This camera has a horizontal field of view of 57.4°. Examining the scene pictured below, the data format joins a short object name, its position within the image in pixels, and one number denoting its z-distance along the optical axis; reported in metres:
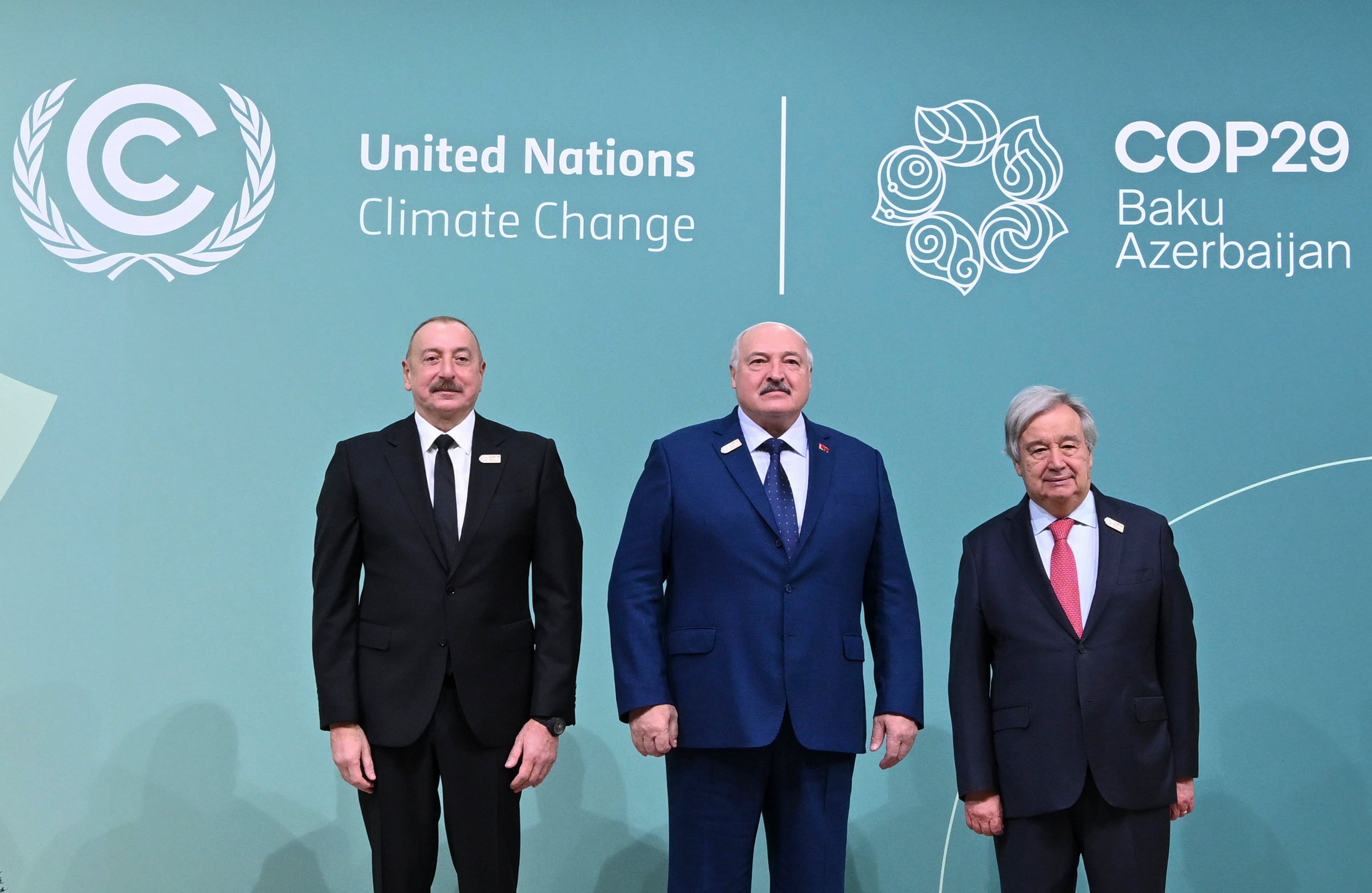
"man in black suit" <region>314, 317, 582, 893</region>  2.72
